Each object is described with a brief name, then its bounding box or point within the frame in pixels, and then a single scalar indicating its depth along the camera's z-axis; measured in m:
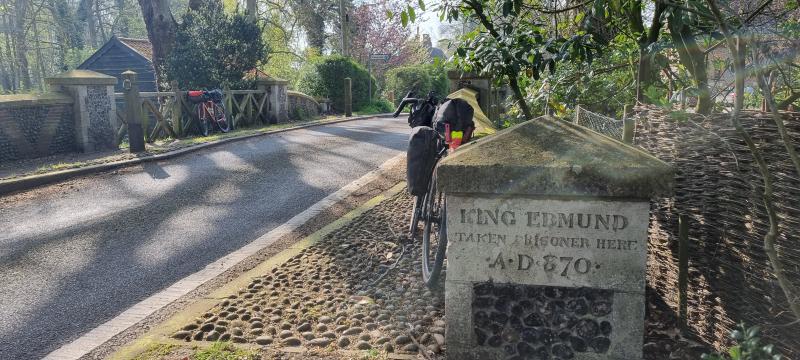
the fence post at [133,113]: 12.73
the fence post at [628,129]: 4.54
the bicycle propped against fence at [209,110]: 16.91
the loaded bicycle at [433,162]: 4.49
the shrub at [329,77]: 27.88
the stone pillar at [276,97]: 20.70
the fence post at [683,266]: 3.36
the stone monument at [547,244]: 2.84
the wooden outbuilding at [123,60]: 34.16
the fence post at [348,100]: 25.48
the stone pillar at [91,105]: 13.12
